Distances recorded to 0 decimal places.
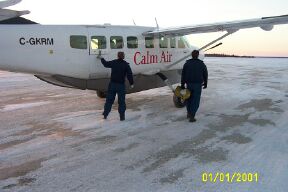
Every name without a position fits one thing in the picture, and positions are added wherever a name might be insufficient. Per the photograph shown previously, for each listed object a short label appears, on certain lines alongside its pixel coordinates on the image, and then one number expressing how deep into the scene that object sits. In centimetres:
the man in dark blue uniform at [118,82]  853
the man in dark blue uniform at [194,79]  850
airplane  803
